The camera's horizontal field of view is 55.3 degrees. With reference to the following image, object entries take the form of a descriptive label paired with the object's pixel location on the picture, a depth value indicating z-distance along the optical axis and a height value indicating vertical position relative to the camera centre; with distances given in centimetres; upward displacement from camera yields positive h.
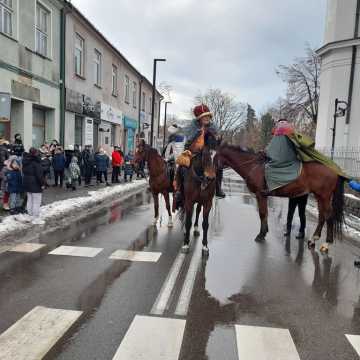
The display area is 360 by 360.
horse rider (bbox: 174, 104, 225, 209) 620 +26
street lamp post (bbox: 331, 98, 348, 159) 1867 +239
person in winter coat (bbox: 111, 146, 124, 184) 1739 -94
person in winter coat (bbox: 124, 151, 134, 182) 1958 -144
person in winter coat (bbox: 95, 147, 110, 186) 1586 -90
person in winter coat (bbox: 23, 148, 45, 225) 813 -95
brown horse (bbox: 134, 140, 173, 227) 845 -57
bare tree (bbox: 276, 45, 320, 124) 4022 +796
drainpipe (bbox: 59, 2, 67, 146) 1611 +362
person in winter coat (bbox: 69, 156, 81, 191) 1365 -114
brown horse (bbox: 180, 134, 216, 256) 619 -66
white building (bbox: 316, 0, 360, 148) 2127 +555
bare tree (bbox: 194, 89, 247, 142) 6600 +804
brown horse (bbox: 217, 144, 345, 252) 676 -69
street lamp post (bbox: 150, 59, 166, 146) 2361 +515
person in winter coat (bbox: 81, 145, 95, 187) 1541 -90
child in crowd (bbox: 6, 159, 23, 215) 846 -106
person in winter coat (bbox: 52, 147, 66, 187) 1352 -75
